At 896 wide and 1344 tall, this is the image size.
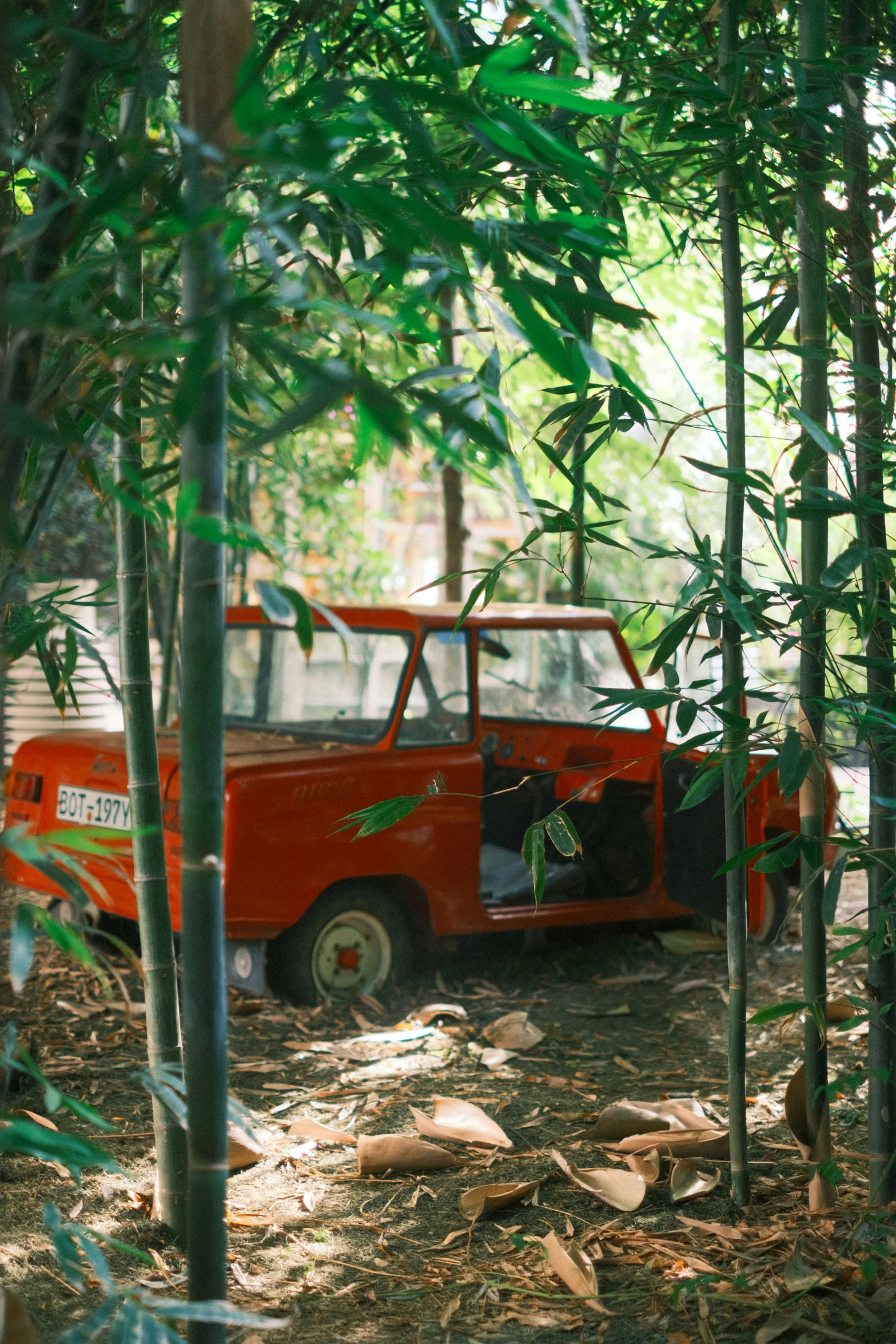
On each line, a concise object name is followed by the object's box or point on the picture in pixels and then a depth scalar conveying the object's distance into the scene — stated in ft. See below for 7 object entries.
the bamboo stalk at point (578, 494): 7.77
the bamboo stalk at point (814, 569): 7.57
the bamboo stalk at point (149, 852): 8.10
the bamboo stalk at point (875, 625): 7.89
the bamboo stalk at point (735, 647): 8.26
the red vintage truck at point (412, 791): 13.78
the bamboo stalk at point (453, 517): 25.13
